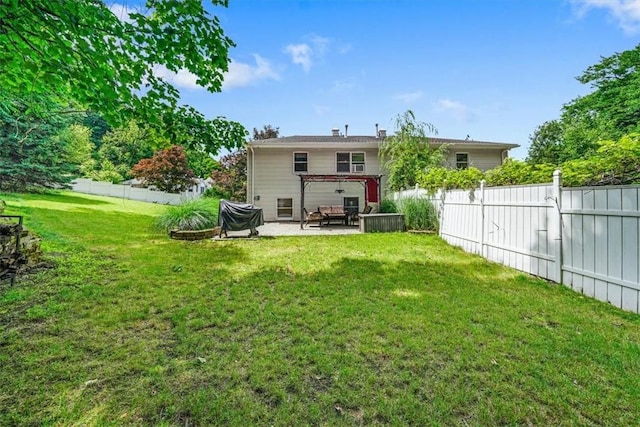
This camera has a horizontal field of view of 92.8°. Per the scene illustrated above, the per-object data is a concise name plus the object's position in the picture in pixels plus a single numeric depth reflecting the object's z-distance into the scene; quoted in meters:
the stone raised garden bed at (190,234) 9.28
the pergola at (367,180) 13.46
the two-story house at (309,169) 15.70
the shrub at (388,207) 12.00
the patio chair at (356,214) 12.87
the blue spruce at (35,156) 16.97
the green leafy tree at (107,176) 29.74
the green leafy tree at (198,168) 38.14
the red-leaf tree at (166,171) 25.69
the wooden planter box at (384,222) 11.05
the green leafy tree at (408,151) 14.36
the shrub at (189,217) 9.95
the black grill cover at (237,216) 9.84
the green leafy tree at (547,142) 28.69
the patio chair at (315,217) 13.28
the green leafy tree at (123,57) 3.15
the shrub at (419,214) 10.29
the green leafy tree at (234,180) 22.87
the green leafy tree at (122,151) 37.09
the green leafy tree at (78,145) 18.72
